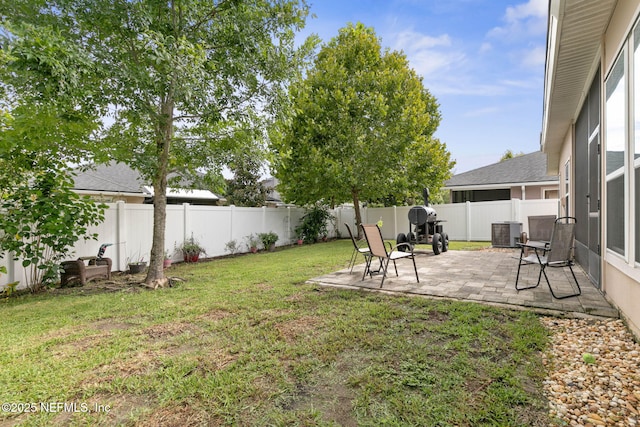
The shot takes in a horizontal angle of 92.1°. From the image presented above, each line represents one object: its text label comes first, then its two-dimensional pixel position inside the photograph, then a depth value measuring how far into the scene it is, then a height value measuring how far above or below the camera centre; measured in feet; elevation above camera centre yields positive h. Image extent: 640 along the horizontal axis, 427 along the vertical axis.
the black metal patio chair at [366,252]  18.93 -2.43
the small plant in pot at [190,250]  27.97 -3.24
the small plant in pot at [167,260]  24.83 -3.73
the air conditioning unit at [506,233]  32.07 -2.22
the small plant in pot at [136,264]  22.65 -3.68
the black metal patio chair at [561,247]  12.89 -1.53
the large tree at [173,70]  15.15 +7.80
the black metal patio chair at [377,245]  15.95 -1.70
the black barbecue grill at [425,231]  28.50 -1.79
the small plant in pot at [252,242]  35.25 -3.33
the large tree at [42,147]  12.14 +3.53
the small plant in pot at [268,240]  36.68 -3.16
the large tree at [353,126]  40.47 +11.65
